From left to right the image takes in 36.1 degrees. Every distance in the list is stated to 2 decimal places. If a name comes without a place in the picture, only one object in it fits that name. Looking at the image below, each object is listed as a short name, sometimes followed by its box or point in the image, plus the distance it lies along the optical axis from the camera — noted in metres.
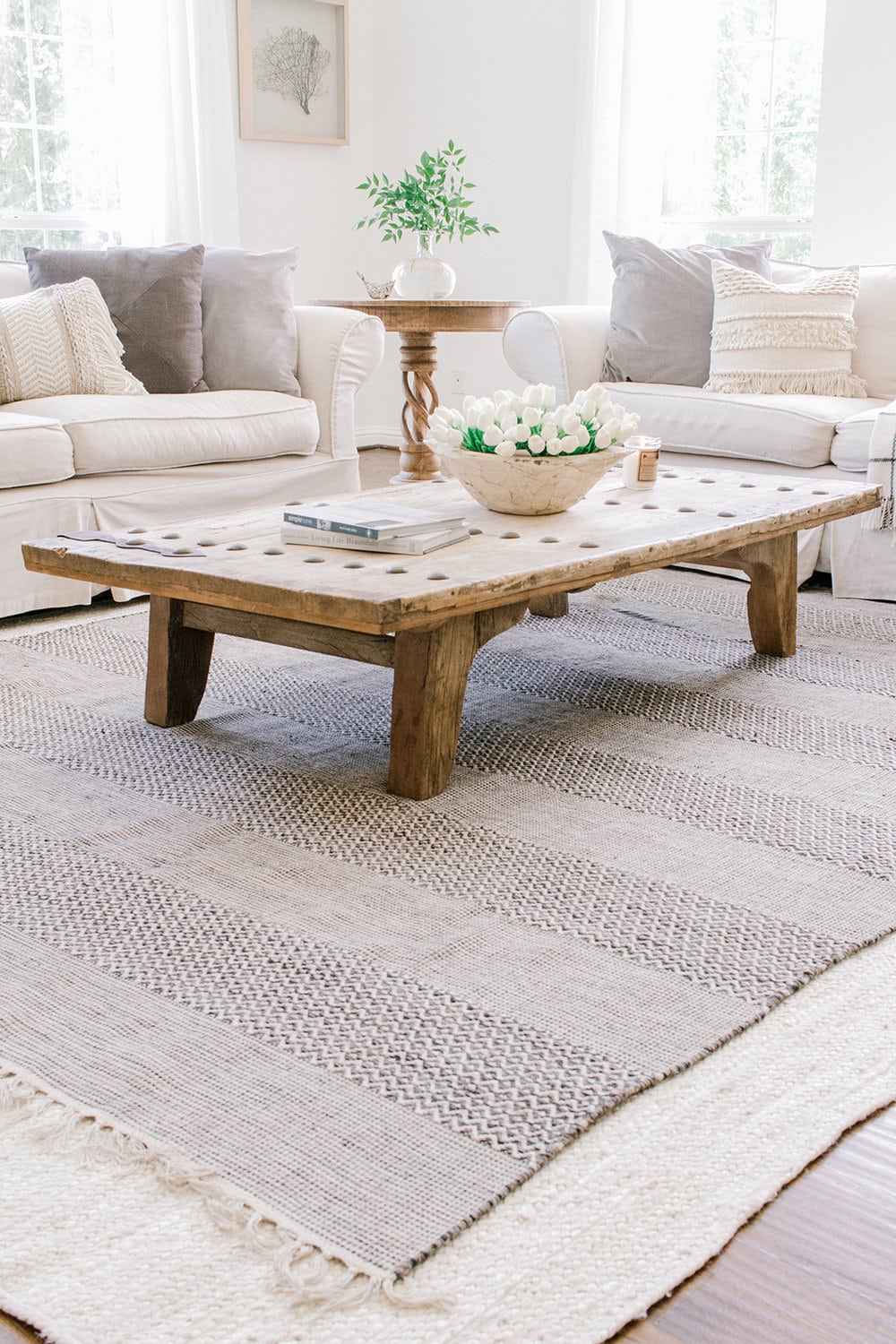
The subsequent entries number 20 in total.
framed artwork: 5.43
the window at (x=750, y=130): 4.91
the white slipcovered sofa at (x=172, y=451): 3.14
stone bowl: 2.40
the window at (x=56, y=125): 4.80
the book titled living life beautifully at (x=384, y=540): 2.14
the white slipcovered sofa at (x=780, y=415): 3.45
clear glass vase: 4.76
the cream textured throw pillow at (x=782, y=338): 3.86
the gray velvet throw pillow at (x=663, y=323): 4.00
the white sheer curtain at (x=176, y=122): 4.95
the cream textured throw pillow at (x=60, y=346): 3.49
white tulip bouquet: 2.39
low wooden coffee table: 1.92
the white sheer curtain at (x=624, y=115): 4.97
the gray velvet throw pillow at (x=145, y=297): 3.76
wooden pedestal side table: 4.51
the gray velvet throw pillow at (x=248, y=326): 3.84
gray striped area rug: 1.28
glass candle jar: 2.83
